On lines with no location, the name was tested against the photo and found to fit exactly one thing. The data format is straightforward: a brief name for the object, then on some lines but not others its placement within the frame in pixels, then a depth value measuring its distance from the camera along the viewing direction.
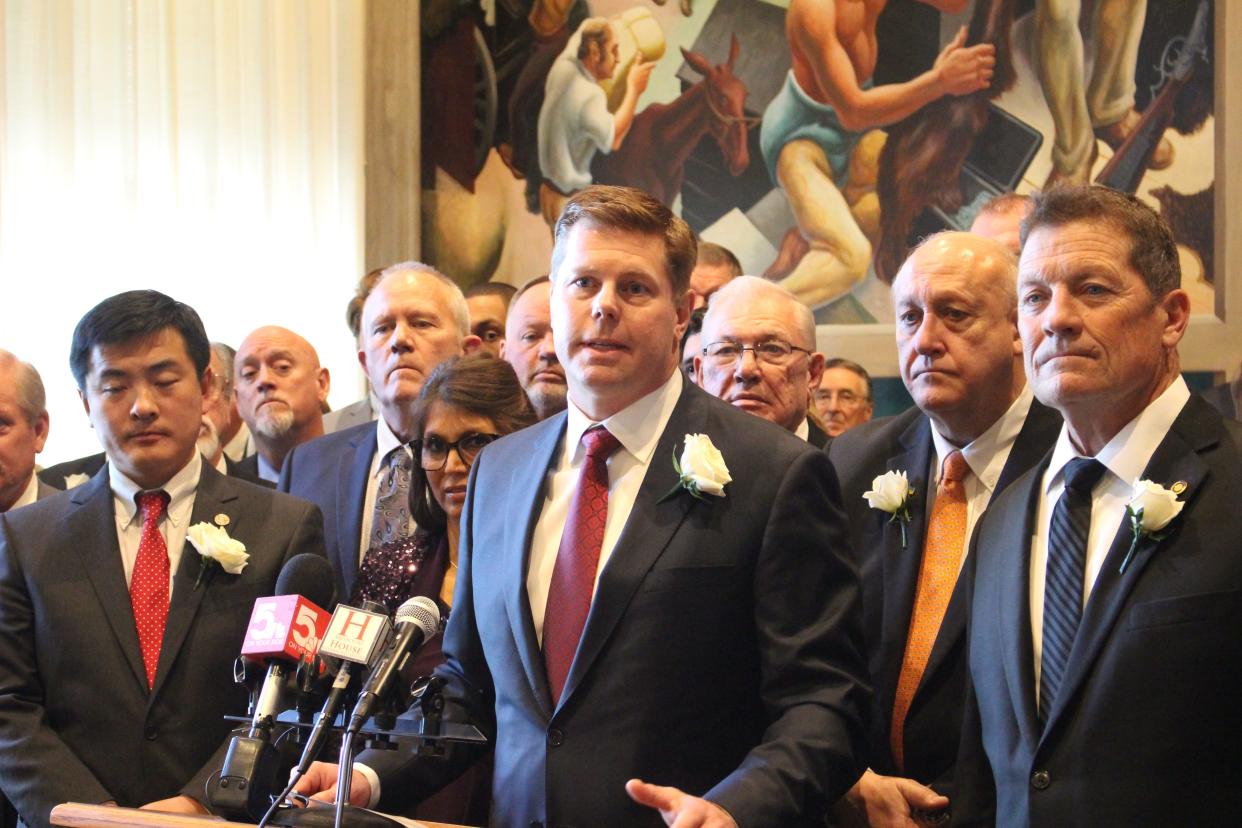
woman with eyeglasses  4.06
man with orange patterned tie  3.38
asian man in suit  3.58
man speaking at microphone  2.88
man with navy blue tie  2.74
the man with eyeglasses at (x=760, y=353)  4.64
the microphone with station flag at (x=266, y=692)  2.54
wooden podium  2.58
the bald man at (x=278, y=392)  5.89
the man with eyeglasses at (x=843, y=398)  7.41
